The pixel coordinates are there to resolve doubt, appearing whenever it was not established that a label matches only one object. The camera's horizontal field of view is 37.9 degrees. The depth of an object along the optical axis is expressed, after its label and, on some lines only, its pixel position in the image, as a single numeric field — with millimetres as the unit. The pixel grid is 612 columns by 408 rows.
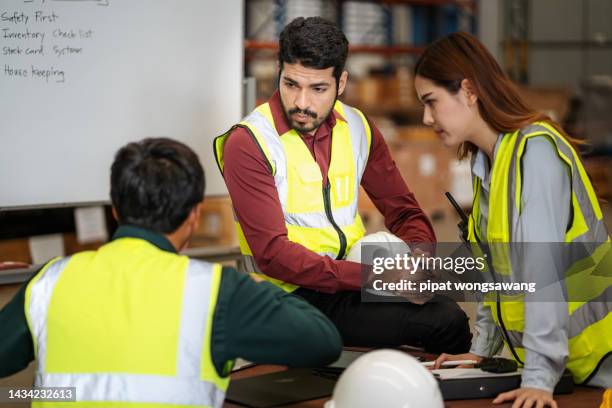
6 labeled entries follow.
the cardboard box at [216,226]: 4699
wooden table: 2533
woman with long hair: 2469
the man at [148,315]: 1917
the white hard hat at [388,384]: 2098
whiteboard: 3484
